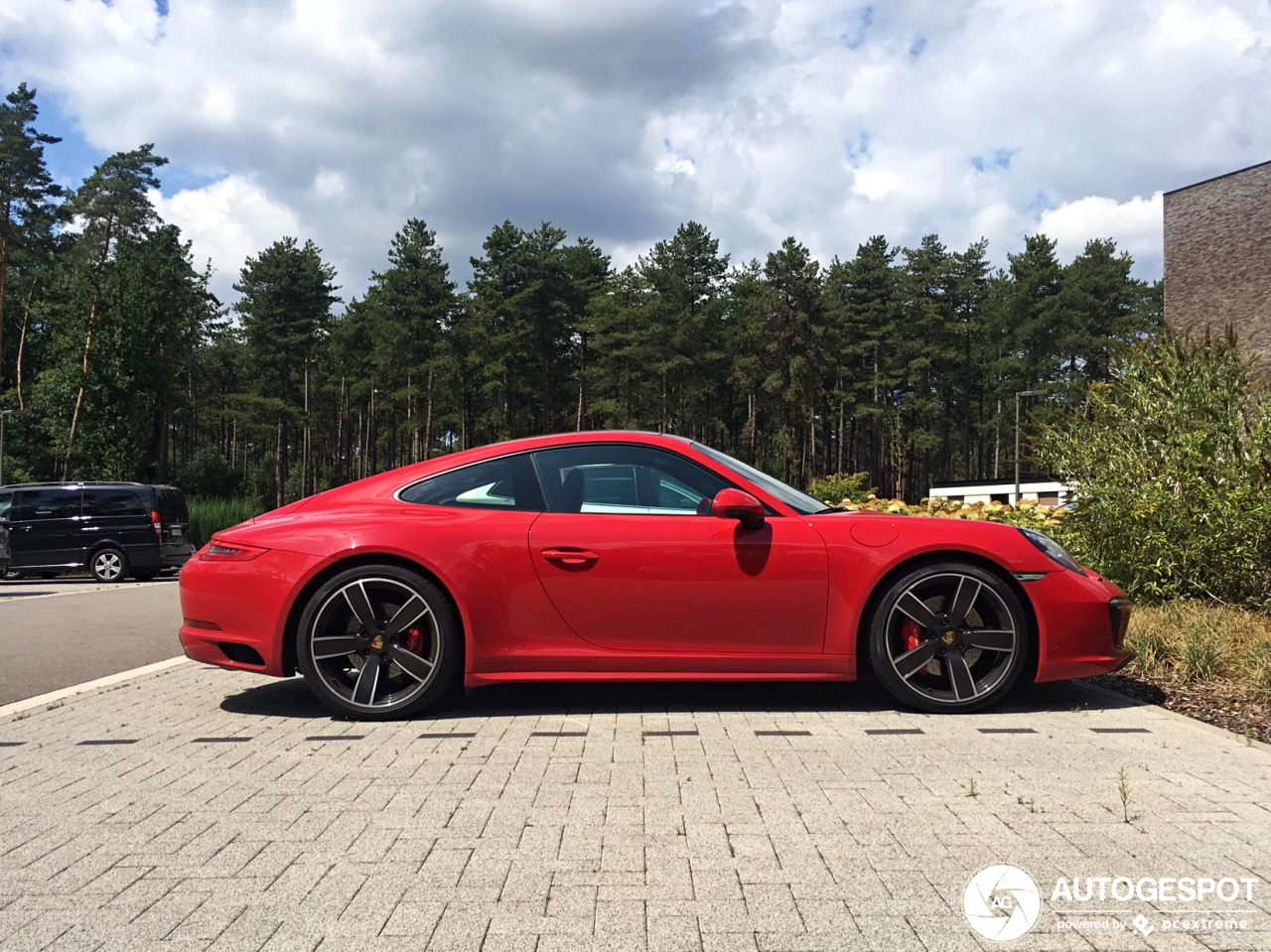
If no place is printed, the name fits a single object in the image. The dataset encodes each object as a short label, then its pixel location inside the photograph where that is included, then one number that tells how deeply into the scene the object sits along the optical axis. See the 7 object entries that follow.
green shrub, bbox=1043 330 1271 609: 6.34
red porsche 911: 4.21
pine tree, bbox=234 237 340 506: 57.84
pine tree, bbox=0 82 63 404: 44.16
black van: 16.56
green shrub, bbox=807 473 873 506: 33.42
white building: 40.81
